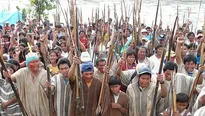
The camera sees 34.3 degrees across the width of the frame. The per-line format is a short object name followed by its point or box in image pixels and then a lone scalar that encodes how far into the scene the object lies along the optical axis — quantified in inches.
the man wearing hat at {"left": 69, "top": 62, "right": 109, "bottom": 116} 117.4
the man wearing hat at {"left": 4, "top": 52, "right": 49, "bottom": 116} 124.6
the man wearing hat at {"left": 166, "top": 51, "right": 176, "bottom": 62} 158.4
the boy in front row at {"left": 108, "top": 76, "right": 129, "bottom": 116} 124.5
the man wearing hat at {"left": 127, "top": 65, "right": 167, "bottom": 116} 120.5
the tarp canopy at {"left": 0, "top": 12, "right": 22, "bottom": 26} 404.8
